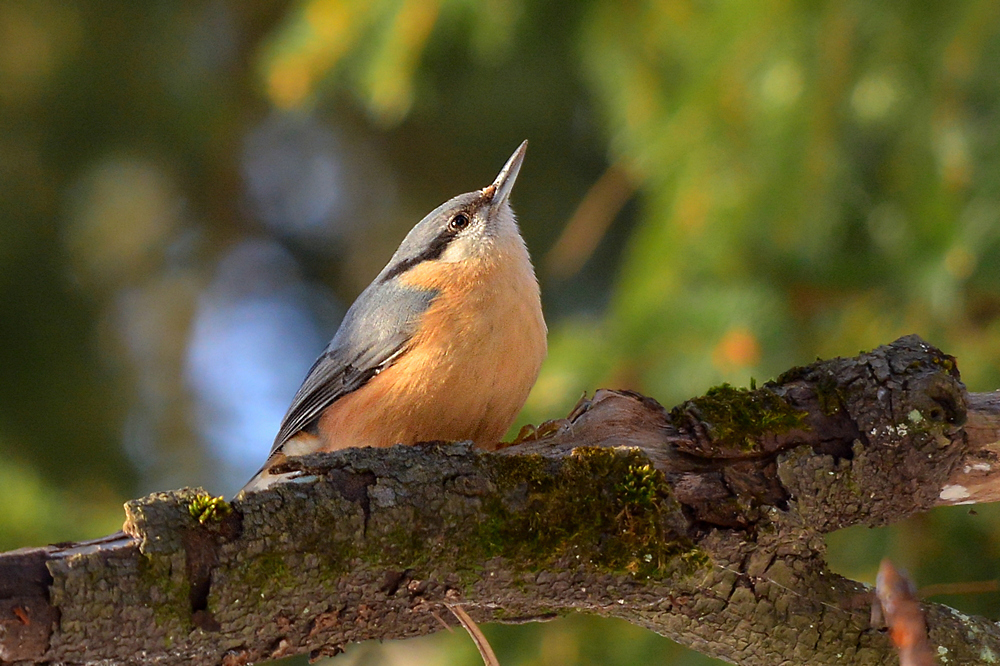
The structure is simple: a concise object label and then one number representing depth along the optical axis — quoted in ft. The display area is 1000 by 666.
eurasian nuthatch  22.02
